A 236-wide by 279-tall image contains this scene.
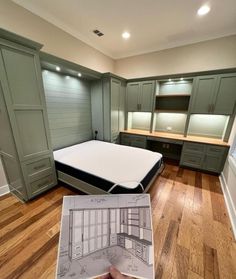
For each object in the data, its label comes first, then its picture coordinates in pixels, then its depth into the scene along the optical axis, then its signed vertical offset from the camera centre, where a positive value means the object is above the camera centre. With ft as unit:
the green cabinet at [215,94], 8.84 +0.85
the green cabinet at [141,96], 11.66 +0.84
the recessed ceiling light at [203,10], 6.85 +5.12
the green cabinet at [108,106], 10.82 -0.13
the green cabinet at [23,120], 5.17 -0.79
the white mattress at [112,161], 5.90 -3.15
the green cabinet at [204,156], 9.13 -3.66
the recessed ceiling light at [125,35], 9.46 +5.11
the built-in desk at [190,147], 9.23 -3.29
